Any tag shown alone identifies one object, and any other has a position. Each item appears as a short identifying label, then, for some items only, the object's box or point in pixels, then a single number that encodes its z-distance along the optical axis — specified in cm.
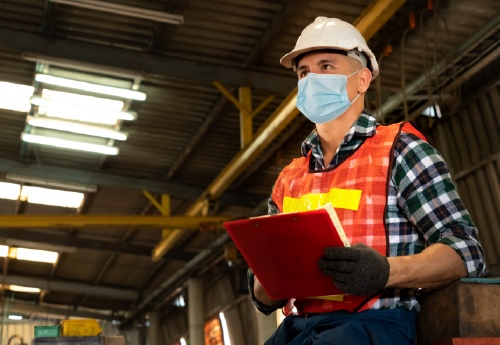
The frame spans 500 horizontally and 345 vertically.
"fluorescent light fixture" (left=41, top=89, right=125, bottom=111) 891
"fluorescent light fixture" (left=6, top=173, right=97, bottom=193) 1273
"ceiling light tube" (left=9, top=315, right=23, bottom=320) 2606
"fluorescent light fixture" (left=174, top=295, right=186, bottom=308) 2064
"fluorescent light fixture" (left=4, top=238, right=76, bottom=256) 1664
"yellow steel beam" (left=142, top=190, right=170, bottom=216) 1316
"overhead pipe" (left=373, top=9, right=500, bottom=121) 748
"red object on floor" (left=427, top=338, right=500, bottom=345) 166
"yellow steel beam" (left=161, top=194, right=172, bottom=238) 1339
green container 716
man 175
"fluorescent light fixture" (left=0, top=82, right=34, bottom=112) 955
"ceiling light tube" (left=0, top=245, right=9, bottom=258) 1777
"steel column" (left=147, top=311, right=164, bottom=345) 2225
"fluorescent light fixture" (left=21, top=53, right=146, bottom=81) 849
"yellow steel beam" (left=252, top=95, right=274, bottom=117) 951
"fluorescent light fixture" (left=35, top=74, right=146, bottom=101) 841
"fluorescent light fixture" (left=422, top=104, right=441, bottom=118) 909
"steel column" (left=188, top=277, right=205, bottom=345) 1669
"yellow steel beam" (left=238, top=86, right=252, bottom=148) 945
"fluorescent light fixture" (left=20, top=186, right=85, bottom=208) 1346
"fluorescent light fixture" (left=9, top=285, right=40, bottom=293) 2205
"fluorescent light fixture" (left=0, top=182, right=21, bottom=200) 1388
